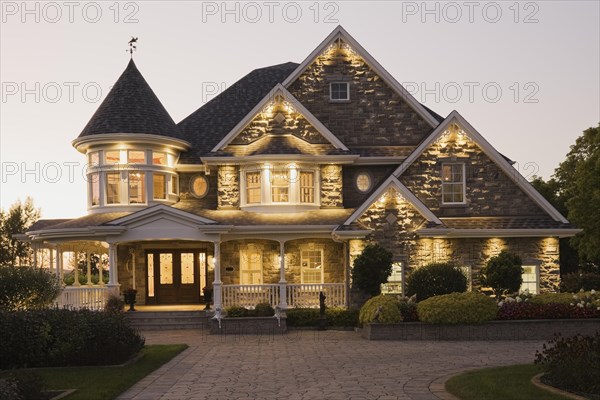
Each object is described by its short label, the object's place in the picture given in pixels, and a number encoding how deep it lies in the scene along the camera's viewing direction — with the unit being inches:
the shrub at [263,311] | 968.9
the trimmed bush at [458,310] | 818.8
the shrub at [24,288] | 837.6
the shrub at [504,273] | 1001.5
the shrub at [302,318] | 999.6
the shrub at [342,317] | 989.8
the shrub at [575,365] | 435.2
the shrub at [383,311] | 838.5
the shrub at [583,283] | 1119.6
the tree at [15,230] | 2287.2
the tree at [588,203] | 1808.6
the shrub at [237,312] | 974.4
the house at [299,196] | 1024.9
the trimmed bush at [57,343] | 611.8
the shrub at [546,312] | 844.0
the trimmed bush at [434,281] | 951.0
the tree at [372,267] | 971.3
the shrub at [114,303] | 983.9
